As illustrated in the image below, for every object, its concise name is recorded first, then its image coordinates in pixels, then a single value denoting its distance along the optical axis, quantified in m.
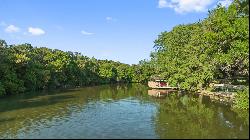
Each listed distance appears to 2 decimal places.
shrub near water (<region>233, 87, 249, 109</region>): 22.41
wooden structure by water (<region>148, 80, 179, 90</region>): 49.75
